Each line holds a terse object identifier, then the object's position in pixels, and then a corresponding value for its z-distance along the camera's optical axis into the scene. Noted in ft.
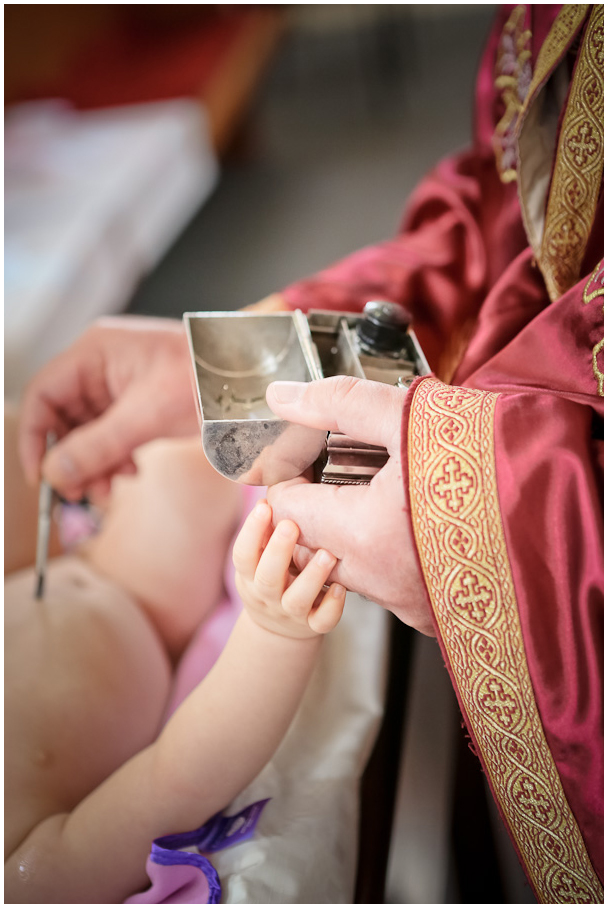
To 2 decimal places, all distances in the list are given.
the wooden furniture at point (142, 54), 5.20
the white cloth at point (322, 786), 1.43
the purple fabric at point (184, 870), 1.39
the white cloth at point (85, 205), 3.41
